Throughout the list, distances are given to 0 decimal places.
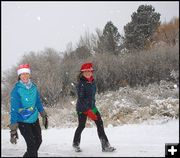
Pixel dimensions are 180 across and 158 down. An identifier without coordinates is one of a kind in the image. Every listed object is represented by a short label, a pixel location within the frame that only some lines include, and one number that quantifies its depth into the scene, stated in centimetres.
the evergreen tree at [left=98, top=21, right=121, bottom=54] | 1727
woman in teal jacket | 582
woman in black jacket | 707
